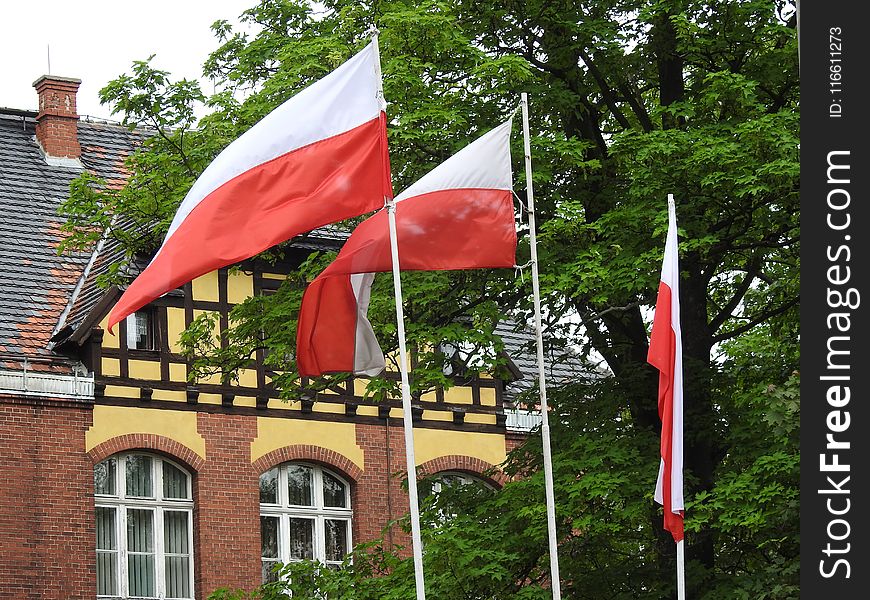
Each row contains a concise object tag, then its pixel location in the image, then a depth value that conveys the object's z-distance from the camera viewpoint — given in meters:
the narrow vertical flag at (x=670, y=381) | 17.17
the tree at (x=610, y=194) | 19.70
